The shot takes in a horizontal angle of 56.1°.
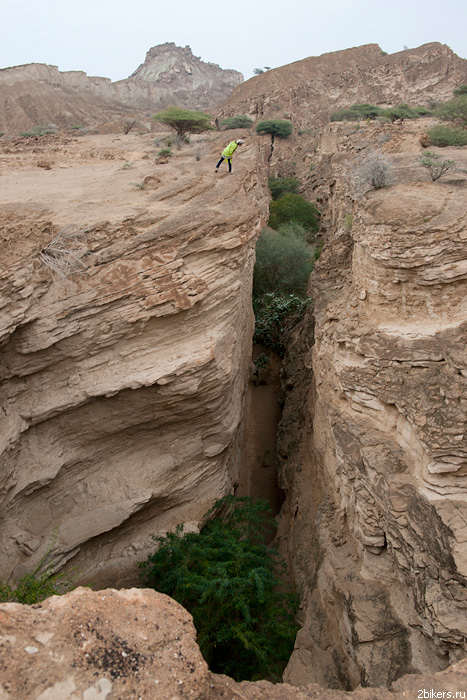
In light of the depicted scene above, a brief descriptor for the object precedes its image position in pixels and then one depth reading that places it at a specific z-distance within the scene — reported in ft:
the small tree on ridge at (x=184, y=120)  69.05
